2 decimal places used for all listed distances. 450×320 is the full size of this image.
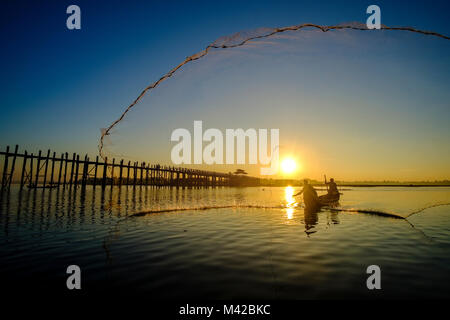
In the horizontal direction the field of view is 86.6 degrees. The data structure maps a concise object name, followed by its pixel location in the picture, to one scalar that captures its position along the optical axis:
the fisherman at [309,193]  20.83
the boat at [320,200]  21.14
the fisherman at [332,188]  27.28
